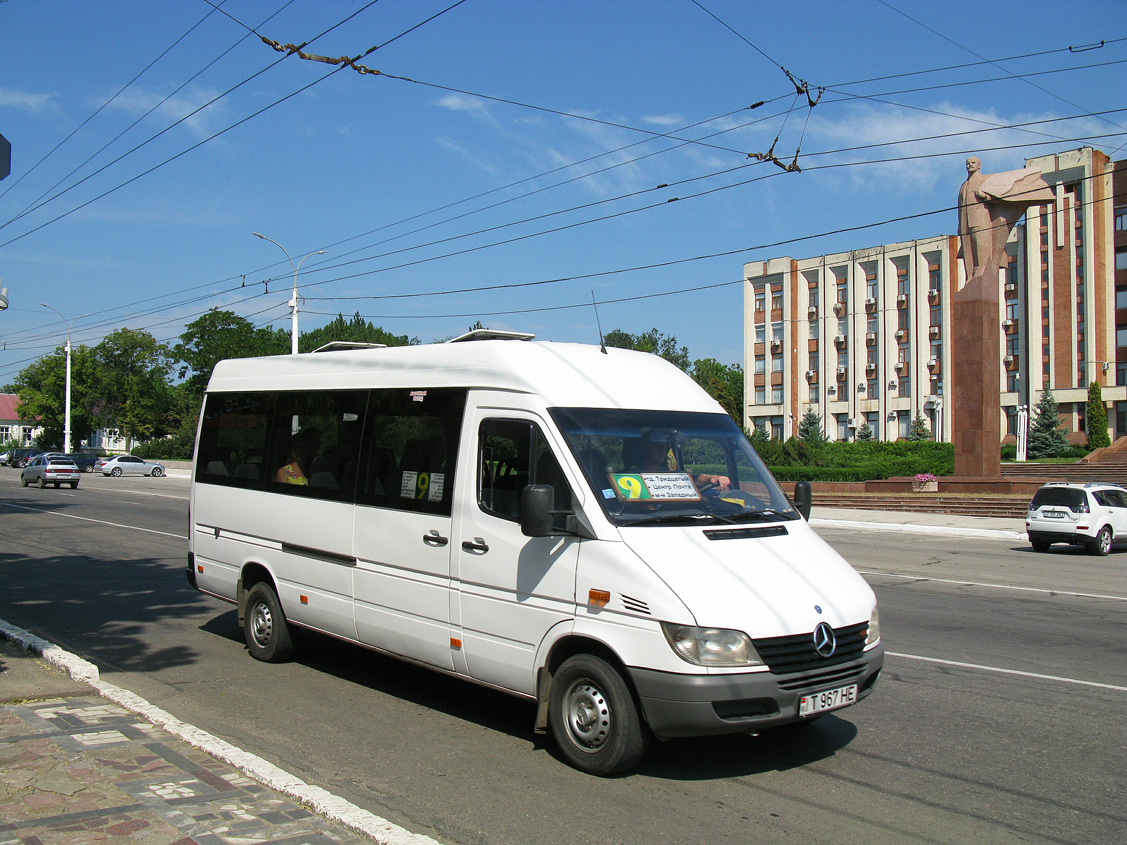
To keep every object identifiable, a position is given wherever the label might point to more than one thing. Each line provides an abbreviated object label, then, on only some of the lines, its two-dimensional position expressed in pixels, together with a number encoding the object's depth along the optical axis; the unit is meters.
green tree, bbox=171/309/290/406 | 85.75
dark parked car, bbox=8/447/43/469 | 76.07
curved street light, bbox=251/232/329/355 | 30.54
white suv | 19.19
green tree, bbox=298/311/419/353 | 91.06
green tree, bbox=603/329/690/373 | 98.57
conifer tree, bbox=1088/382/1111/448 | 53.88
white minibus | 4.61
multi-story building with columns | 58.50
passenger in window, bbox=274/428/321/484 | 7.38
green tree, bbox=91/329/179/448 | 86.75
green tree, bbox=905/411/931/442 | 63.50
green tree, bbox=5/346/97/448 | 86.19
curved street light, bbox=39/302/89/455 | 64.61
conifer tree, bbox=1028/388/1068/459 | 54.38
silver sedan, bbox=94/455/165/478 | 55.59
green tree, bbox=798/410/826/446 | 61.00
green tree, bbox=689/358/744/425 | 82.50
